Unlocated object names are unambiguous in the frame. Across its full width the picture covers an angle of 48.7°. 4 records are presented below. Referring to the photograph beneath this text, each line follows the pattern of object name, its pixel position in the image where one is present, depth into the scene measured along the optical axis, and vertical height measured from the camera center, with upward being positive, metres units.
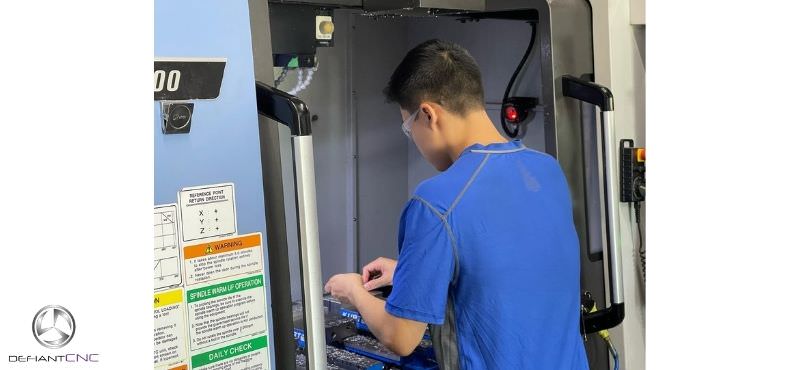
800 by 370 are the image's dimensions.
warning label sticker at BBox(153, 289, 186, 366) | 1.56 -0.28
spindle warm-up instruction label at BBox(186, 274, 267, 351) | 1.61 -0.27
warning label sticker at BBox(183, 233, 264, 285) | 1.61 -0.17
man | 2.05 -0.22
